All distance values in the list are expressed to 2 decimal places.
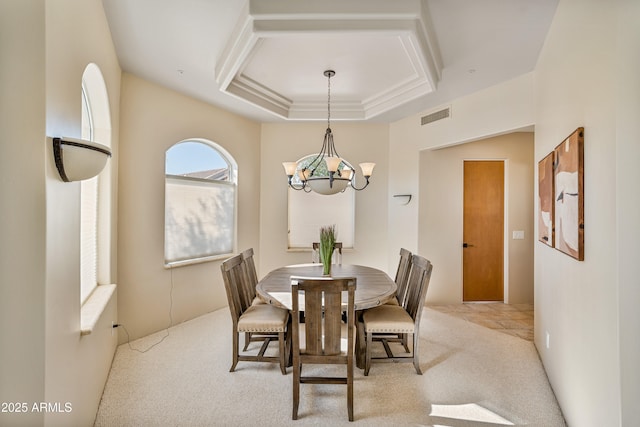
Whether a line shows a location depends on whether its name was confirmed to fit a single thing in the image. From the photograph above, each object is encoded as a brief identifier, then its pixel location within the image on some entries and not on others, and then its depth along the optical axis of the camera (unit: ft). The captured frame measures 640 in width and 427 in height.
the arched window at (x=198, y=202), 12.67
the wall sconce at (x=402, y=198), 15.52
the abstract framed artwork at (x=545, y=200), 8.04
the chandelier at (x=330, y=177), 9.54
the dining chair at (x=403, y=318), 8.75
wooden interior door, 15.74
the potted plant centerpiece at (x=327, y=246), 9.77
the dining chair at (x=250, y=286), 10.39
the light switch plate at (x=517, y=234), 15.42
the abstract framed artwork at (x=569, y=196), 5.91
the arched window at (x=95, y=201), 7.81
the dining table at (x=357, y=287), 8.24
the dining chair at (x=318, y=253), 12.90
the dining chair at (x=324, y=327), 6.94
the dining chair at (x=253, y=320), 8.79
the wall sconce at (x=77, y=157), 4.44
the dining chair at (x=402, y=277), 10.91
